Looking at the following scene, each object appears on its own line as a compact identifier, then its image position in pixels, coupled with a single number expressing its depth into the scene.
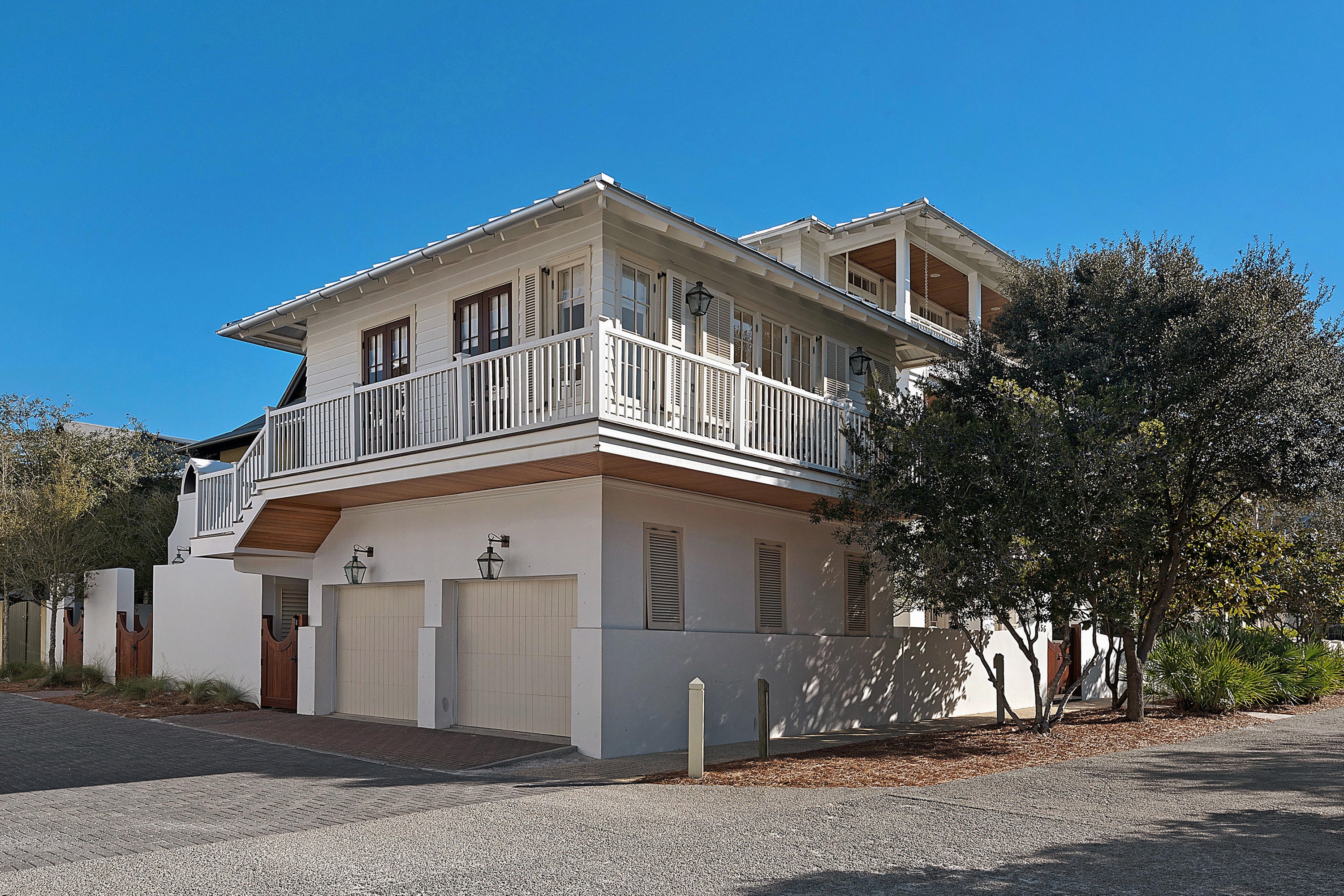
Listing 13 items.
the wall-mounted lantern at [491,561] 13.71
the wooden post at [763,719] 11.98
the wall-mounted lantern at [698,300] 13.86
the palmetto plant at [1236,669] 16.36
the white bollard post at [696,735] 10.58
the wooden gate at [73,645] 21.73
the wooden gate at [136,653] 19.92
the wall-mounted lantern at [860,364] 16.98
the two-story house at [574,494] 12.28
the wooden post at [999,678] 14.21
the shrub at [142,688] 17.67
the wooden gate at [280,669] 16.98
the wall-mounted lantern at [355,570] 15.69
